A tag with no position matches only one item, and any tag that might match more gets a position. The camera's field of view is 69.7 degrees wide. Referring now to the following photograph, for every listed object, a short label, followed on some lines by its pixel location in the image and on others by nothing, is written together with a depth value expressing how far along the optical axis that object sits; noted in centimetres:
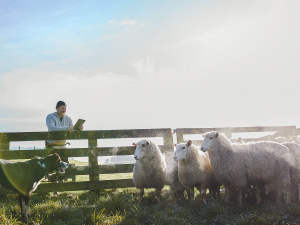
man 651
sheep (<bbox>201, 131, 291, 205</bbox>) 514
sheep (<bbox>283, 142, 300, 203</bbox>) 526
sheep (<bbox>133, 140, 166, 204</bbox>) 569
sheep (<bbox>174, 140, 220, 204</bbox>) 548
